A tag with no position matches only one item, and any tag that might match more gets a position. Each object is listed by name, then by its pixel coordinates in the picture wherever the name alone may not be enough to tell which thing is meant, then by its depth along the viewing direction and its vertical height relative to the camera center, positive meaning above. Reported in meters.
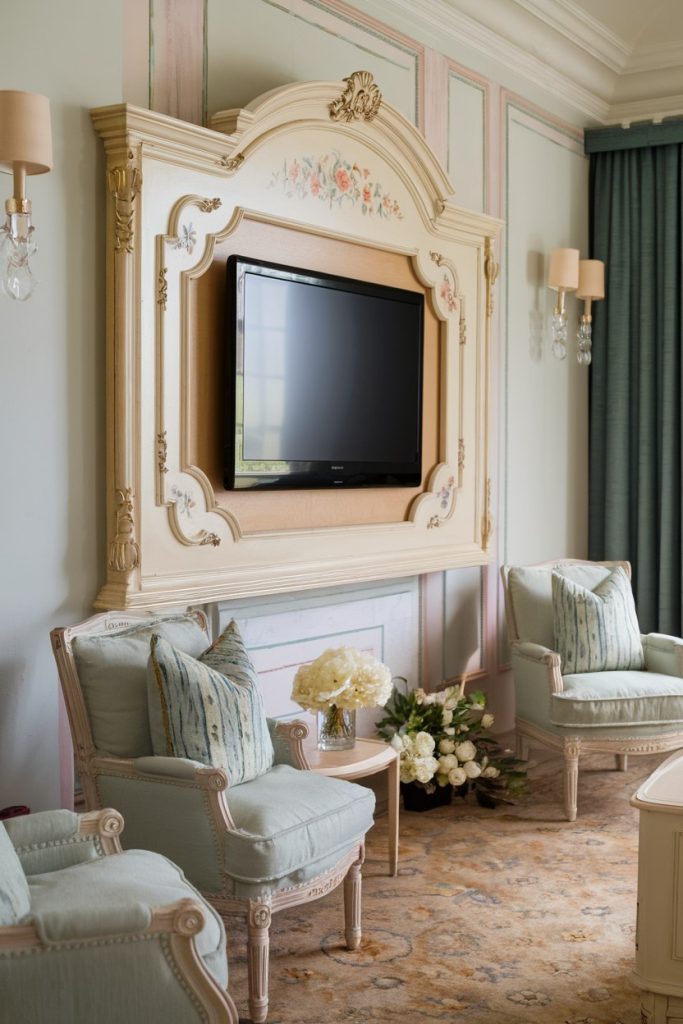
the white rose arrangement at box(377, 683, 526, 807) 4.09 -1.02
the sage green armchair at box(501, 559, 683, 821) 4.25 -0.90
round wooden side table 3.25 -0.86
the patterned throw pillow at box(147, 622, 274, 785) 2.82 -0.62
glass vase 3.43 -0.80
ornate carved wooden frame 3.22 +0.54
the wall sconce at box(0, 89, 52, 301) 2.64 +0.70
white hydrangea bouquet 3.34 -0.65
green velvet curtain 5.61 +0.48
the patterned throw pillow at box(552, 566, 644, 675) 4.58 -0.67
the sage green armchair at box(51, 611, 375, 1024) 2.67 -0.83
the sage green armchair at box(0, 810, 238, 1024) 1.95 -0.85
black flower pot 4.24 -1.23
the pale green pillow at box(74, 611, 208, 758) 2.91 -0.59
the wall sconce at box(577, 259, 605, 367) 5.46 +0.82
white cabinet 2.60 -1.02
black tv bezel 3.52 +0.00
